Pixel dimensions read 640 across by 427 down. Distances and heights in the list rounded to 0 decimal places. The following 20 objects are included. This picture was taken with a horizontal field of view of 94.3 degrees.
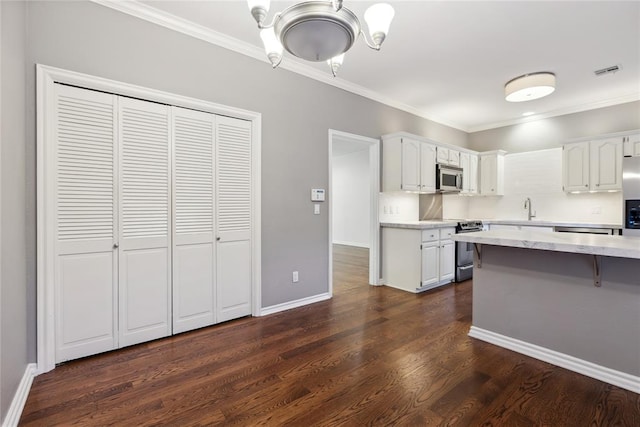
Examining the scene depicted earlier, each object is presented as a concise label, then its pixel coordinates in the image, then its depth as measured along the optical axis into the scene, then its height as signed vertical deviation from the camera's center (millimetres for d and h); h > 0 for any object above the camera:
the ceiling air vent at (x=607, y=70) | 3494 +1704
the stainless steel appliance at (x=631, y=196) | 3500 +185
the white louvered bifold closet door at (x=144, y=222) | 2428 -82
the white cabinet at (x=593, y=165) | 4289 +712
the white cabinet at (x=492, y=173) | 5582 +742
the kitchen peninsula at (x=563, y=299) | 1938 -661
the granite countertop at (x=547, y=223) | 4199 -181
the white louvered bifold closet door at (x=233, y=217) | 2930 -49
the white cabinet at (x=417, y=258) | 4012 -653
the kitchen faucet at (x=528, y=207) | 5395 +88
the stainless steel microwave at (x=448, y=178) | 4797 +565
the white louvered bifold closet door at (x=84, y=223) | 2165 -80
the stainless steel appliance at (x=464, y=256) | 4551 -681
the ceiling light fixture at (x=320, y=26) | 1437 +954
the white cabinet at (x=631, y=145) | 4086 +931
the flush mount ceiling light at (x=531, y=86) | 3594 +1552
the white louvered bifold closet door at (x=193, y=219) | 2689 -64
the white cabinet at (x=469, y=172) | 5352 +739
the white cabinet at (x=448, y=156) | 4883 +945
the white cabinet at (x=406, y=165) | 4250 +703
